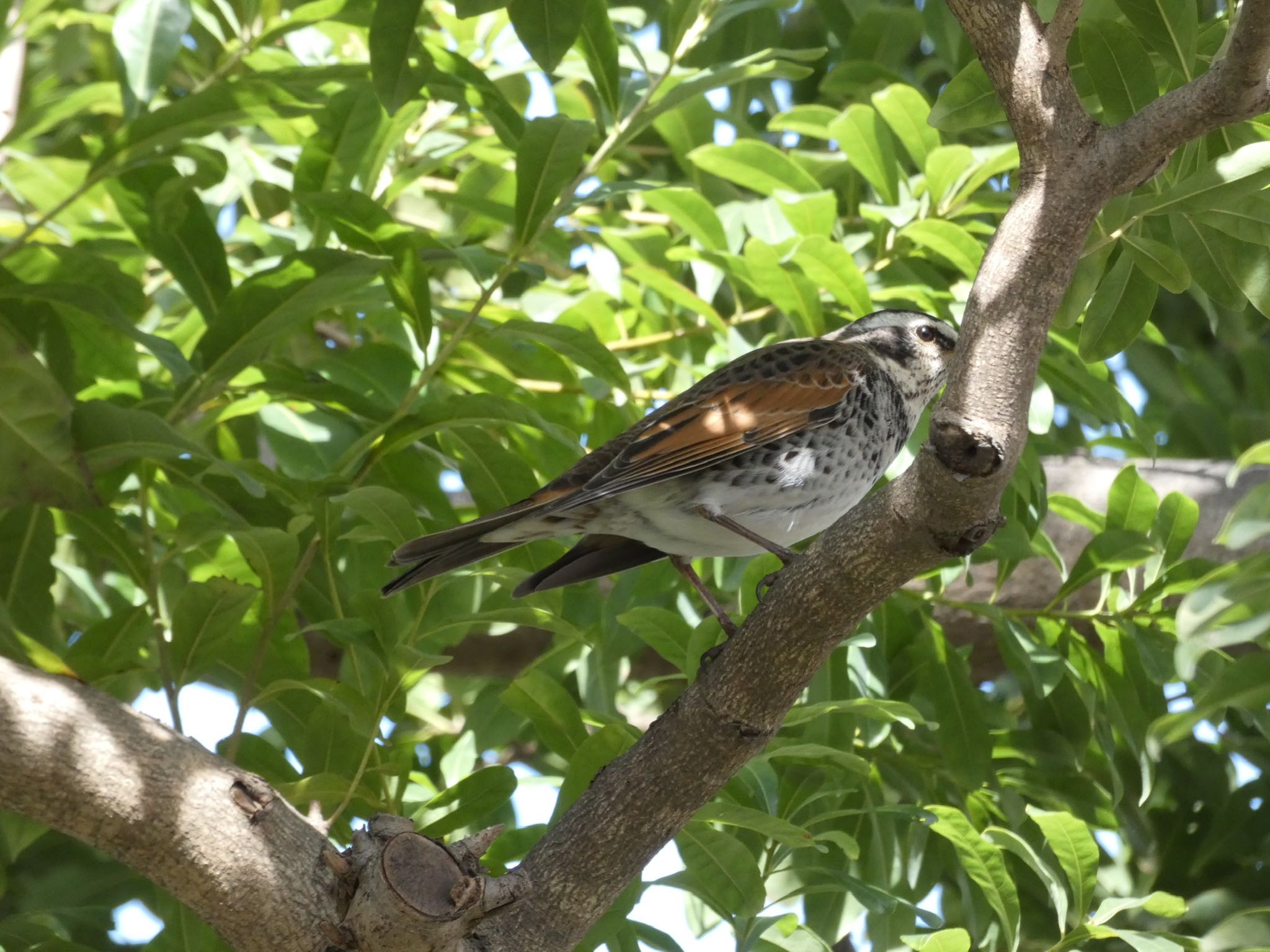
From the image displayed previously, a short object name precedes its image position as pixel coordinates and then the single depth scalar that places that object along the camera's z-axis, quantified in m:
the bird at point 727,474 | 7.36
